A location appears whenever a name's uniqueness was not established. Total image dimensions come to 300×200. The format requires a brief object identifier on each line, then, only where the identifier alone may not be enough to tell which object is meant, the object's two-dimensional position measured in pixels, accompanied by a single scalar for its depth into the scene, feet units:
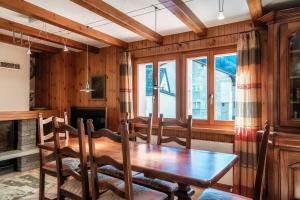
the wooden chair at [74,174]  6.12
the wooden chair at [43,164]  8.59
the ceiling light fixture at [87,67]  16.06
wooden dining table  5.11
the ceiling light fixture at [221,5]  8.37
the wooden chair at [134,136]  7.69
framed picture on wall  15.35
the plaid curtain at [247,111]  9.37
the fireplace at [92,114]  14.49
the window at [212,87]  11.12
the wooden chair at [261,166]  5.24
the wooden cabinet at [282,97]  7.93
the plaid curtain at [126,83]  13.57
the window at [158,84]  12.94
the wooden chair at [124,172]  5.02
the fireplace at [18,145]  13.75
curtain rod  9.55
